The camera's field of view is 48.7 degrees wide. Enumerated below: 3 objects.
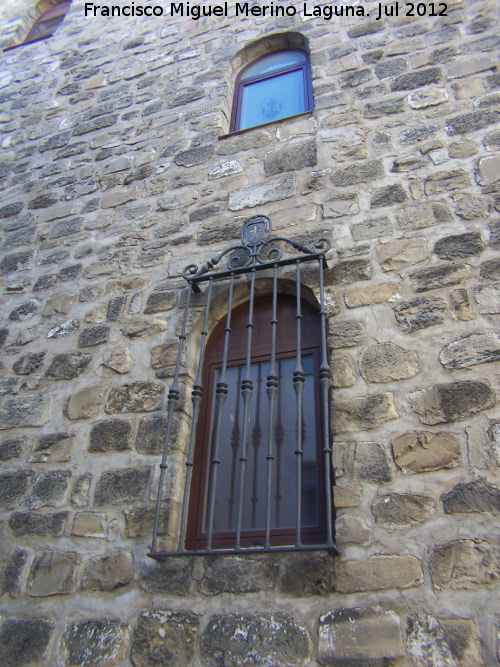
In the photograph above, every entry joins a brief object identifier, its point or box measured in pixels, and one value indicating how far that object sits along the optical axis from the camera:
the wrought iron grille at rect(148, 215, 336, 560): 2.03
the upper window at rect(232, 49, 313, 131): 3.81
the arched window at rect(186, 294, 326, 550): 2.20
